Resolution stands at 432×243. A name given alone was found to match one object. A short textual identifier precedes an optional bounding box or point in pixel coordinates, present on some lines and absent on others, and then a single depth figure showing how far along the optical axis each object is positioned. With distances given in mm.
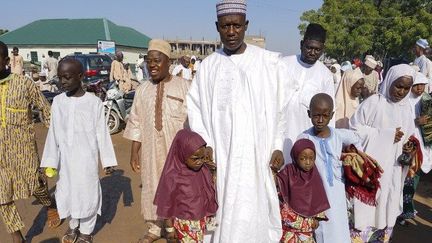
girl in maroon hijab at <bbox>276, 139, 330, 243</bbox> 2721
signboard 24145
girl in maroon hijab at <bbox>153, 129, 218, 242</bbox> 2654
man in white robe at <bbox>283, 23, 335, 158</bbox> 3625
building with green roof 37562
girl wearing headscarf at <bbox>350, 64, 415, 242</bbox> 3371
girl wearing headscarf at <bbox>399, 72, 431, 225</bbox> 3600
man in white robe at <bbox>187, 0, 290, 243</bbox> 2680
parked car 14305
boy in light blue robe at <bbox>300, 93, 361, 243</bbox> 2896
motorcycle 8906
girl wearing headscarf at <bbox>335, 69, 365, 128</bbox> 4754
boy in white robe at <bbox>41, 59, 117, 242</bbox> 3398
